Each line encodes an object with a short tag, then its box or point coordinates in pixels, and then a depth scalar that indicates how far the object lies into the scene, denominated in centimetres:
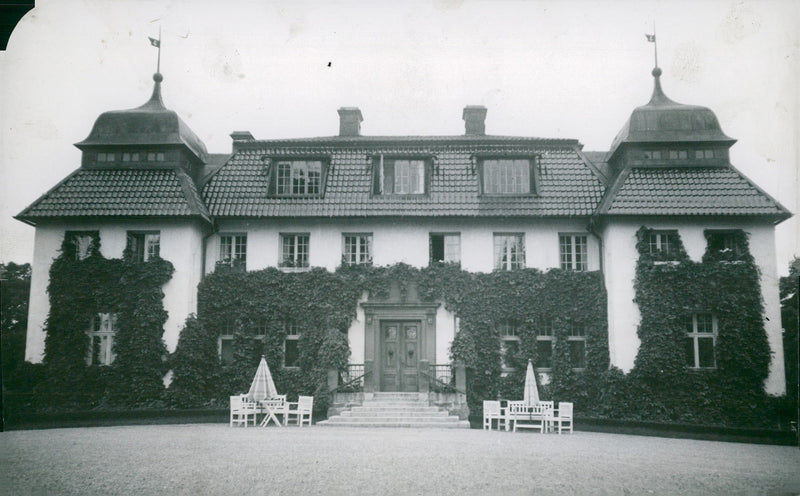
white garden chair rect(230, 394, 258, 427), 1777
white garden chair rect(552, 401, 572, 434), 1752
